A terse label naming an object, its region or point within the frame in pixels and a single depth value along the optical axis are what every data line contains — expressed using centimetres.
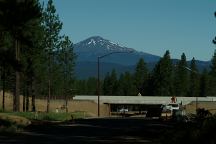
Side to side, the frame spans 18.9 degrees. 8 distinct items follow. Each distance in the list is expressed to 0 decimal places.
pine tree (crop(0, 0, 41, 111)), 4194
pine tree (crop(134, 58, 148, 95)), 17392
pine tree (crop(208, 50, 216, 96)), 16932
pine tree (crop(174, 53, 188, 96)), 15900
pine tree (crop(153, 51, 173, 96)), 15212
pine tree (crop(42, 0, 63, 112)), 8669
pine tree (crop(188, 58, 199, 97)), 16830
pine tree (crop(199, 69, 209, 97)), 16925
